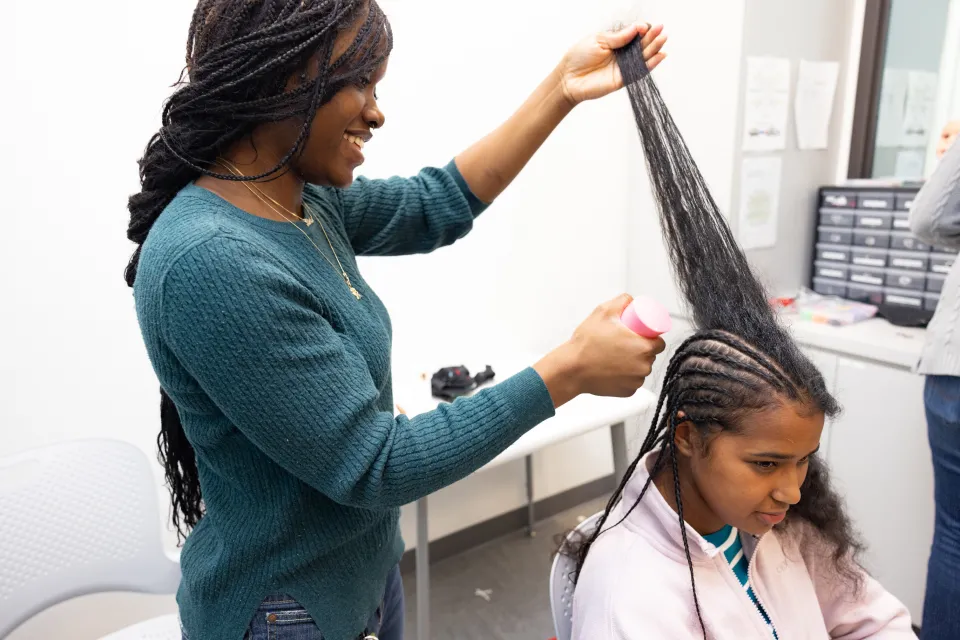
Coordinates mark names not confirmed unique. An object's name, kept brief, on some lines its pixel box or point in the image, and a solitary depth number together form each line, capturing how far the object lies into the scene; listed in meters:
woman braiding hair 0.69
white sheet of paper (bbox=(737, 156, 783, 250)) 2.22
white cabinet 1.85
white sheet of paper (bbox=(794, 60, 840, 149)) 2.29
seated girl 0.90
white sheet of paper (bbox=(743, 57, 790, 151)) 2.14
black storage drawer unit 2.16
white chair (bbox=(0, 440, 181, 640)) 1.25
